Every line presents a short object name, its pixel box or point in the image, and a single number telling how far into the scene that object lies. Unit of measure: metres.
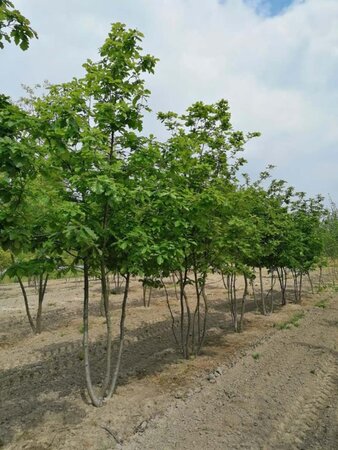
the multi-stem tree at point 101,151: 4.98
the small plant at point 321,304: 16.66
